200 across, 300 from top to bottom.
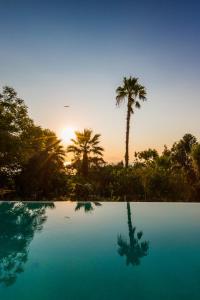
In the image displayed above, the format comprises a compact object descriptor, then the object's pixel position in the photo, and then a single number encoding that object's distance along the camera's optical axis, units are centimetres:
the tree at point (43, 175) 2005
